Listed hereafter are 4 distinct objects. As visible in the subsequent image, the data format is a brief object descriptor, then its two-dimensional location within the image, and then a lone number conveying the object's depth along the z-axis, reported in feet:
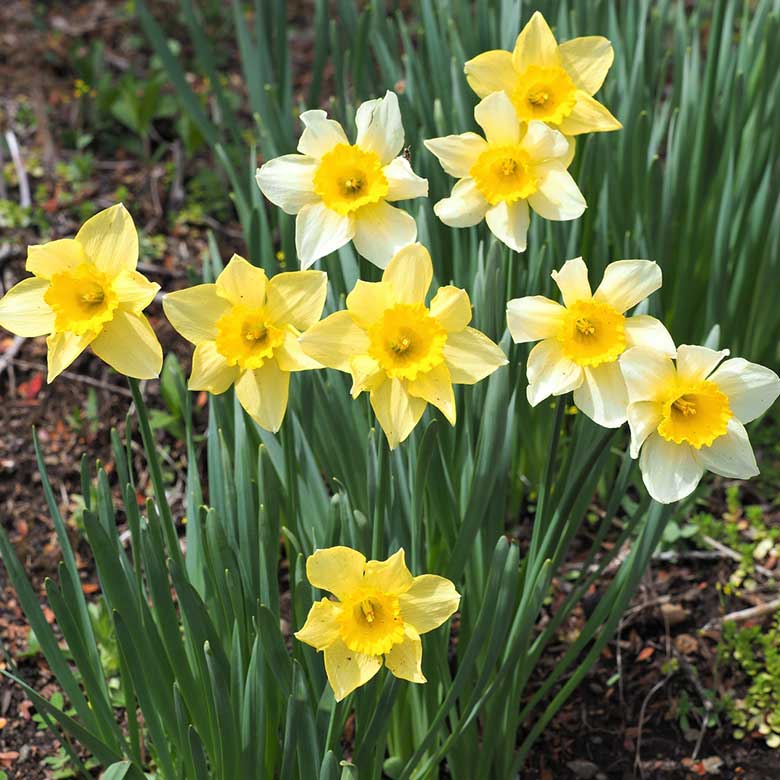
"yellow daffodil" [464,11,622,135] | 2.16
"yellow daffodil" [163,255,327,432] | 1.85
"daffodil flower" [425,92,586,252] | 2.00
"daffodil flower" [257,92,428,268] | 1.93
